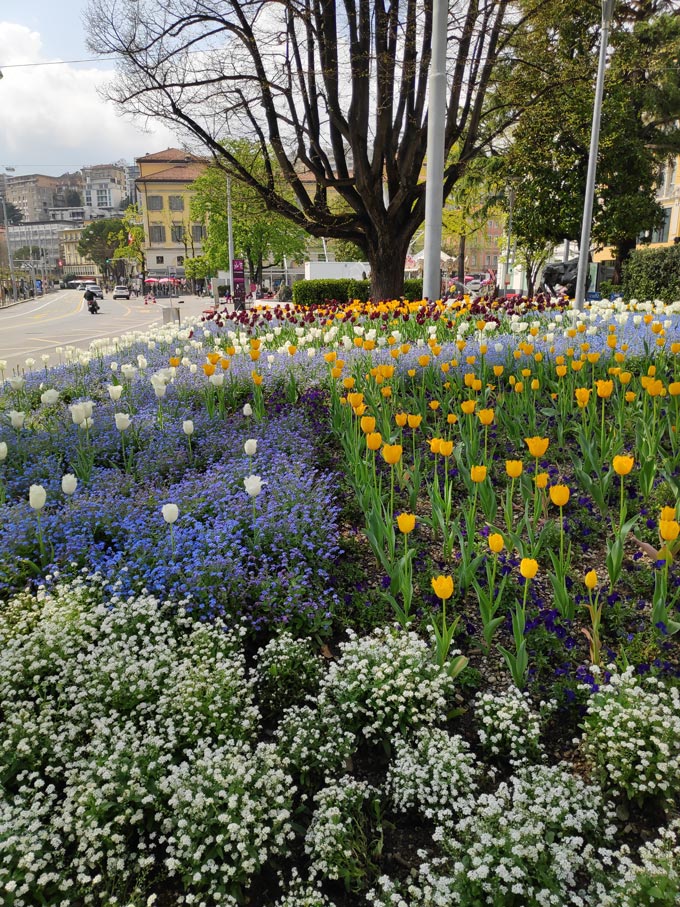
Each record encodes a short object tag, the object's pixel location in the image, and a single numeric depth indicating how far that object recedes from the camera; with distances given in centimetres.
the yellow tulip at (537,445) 308
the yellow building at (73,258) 17988
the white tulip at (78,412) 417
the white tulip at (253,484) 336
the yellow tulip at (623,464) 289
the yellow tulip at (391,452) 315
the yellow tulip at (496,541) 251
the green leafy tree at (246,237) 4669
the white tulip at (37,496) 319
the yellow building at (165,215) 8788
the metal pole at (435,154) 894
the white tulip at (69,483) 343
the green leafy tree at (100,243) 13150
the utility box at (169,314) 1606
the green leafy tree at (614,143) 2439
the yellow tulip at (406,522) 273
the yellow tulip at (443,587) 242
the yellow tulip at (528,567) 247
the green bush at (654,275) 1972
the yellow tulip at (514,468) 304
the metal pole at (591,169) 1404
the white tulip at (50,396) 486
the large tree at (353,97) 1303
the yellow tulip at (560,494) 273
